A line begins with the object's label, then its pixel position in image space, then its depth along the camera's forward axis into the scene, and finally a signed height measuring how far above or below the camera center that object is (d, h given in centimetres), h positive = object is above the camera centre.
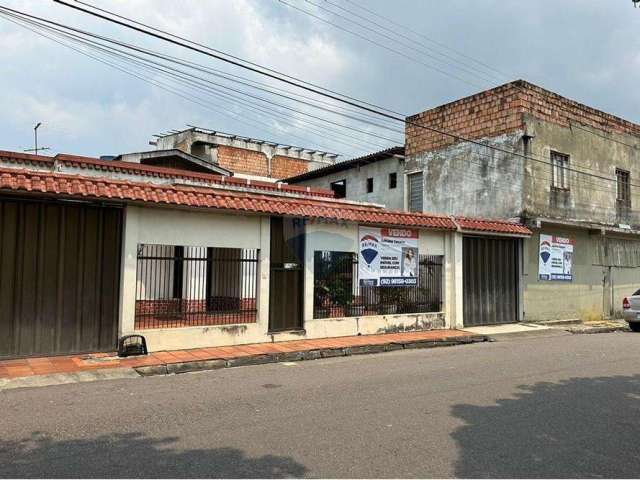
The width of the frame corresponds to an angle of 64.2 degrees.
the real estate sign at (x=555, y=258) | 1666 +66
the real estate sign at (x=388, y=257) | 1231 +49
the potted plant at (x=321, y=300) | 1152 -55
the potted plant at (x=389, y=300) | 1271 -59
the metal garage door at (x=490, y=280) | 1446 -8
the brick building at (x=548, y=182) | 1673 +343
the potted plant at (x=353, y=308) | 1203 -76
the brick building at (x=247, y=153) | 3603 +915
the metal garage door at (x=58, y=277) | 821 -6
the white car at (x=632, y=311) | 1558 -99
